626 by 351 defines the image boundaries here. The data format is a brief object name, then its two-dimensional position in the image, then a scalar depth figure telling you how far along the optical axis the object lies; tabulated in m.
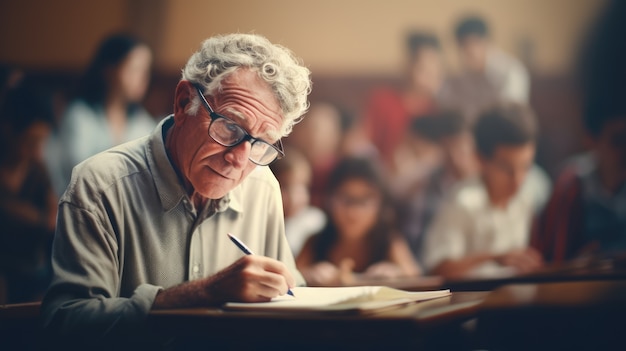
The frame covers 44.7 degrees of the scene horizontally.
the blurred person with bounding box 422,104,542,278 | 4.09
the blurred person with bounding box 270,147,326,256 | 3.32
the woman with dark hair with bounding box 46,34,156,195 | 2.49
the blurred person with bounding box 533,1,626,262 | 3.89
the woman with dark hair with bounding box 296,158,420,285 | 2.68
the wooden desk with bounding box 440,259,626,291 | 1.95
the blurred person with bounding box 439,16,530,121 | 4.61
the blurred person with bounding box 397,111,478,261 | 4.36
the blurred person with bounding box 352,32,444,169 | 4.66
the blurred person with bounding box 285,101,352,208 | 4.35
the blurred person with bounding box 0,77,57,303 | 3.61
